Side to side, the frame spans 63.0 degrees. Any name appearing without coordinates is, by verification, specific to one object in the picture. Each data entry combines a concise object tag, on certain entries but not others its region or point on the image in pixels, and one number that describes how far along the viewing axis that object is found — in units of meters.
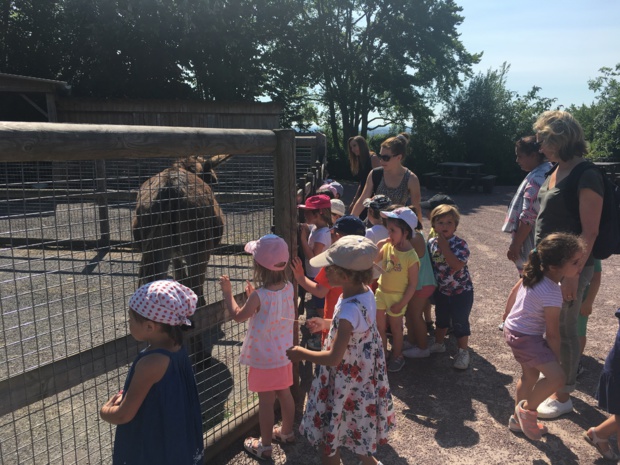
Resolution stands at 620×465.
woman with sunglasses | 4.79
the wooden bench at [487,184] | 17.88
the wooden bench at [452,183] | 17.98
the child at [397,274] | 3.86
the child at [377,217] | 4.33
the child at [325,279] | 3.20
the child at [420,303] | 4.23
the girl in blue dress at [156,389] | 1.94
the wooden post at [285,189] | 3.20
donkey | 3.33
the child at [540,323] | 3.04
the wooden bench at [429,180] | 18.73
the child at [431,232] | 4.62
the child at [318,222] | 4.17
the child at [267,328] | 2.80
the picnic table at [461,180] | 17.94
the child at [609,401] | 2.89
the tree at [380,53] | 27.34
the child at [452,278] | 4.18
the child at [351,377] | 2.50
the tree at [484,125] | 22.52
